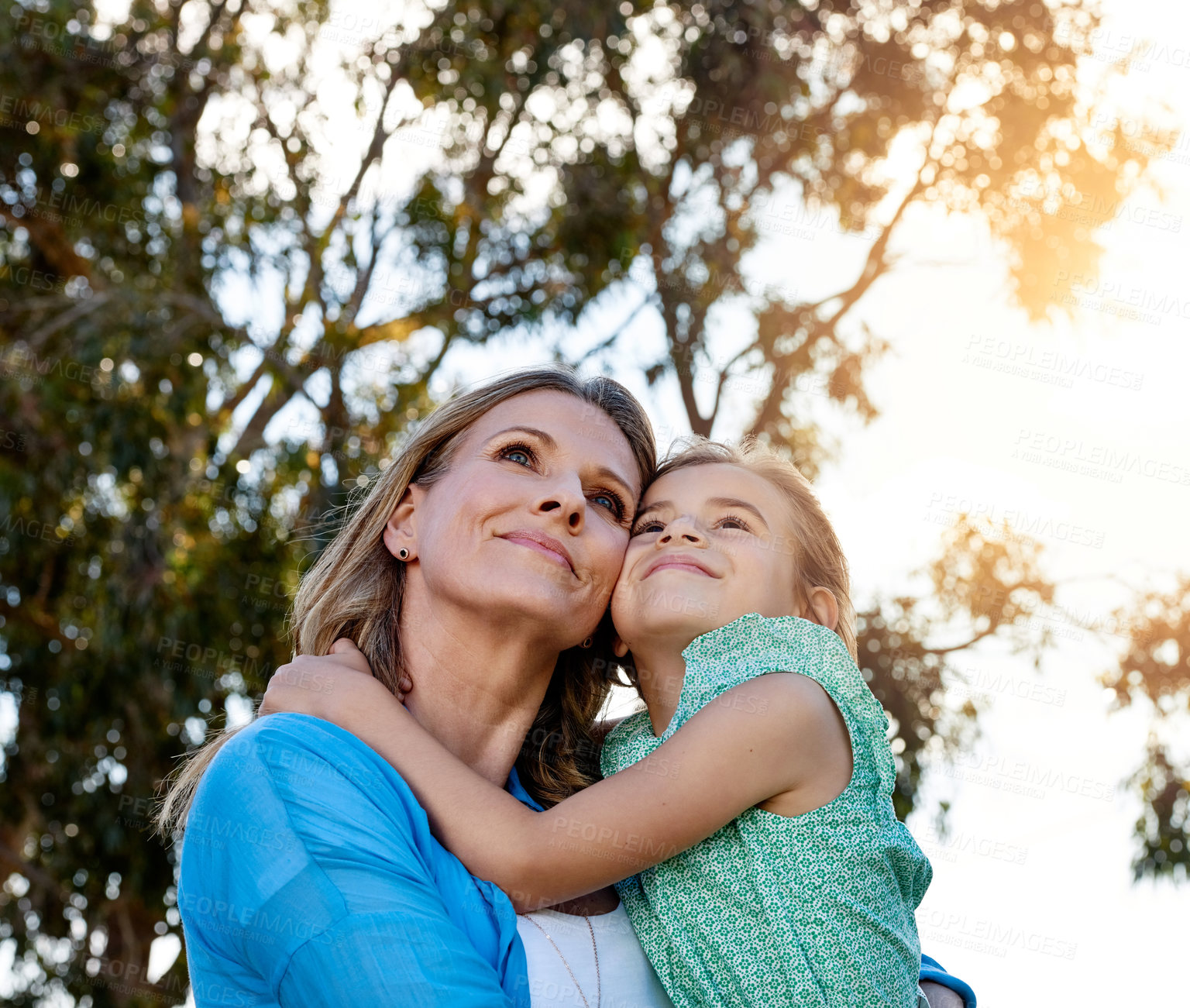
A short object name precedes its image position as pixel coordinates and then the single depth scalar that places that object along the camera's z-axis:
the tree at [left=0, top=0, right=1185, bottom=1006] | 6.26
